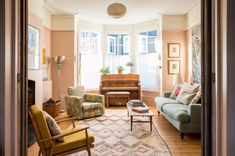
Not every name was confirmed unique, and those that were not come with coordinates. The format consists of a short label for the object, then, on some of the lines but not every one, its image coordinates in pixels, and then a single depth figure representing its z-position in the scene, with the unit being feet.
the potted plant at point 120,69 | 18.25
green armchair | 12.79
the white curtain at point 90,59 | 18.07
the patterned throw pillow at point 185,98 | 10.91
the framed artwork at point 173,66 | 16.37
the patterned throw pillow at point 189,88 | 11.18
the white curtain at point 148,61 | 17.70
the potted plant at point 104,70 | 18.23
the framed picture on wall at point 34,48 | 10.42
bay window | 19.46
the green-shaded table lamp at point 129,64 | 18.59
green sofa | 8.94
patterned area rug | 7.68
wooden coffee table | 10.13
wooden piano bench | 17.04
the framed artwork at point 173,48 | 16.32
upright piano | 17.78
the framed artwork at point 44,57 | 14.13
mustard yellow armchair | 5.68
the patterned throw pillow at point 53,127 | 6.03
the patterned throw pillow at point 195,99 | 10.14
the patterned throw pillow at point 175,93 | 13.20
